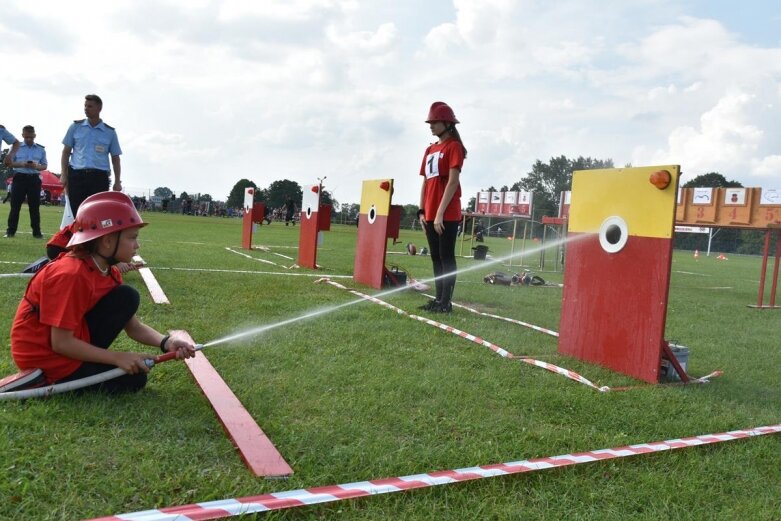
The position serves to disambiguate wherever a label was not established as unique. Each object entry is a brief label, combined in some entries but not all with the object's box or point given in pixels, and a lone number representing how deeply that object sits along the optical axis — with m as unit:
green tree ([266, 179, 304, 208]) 77.24
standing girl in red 6.30
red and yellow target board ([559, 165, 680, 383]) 4.12
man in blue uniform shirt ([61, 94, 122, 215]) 7.08
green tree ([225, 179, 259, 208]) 78.28
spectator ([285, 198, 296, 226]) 36.01
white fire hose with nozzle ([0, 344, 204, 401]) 2.83
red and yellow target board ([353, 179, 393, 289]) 8.34
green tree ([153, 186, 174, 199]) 70.04
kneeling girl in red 2.74
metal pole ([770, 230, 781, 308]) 9.55
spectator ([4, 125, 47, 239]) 11.05
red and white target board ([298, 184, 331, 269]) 10.54
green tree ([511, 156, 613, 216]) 87.25
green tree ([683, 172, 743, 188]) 80.32
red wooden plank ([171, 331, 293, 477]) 2.38
